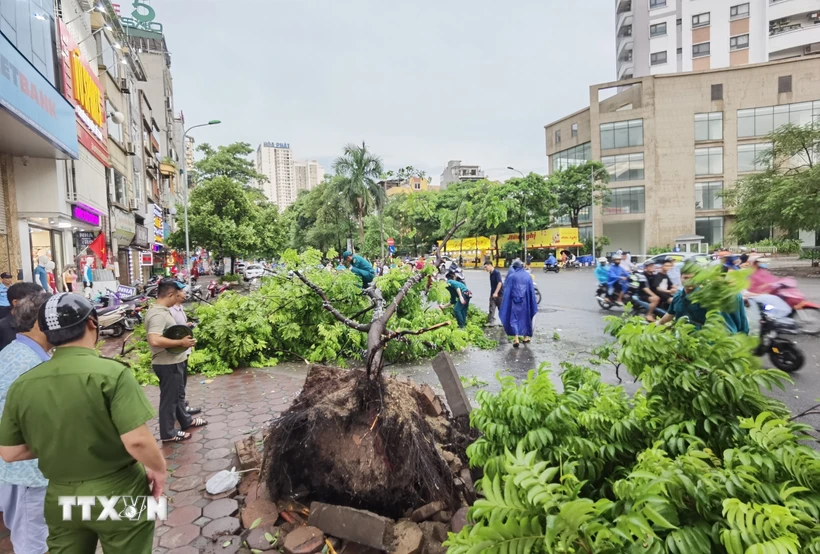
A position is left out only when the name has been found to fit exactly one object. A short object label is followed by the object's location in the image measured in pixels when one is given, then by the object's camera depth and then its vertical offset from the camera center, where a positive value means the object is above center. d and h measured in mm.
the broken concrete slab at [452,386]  3320 -1026
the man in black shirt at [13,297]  3425 -268
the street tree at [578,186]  42084 +6063
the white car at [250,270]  31006 -955
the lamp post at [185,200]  22062 +3095
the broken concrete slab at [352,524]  2631 -1682
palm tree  35750 +6367
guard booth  41875 +20
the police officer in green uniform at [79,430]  1840 -713
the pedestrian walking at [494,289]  10500 -979
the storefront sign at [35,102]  8555 +3711
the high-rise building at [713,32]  43344 +22453
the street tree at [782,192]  21766 +2737
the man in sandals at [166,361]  4410 -1036
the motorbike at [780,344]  6293 -1508
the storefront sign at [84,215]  14031 +1628
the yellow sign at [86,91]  14055 +5962
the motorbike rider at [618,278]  11859 -874
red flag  16516 +573
